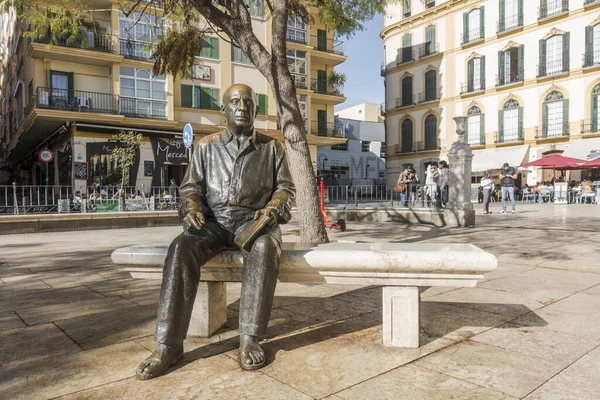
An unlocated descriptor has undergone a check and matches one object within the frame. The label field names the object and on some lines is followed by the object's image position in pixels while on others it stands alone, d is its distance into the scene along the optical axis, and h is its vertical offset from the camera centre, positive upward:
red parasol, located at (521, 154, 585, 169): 21.98 +1.16
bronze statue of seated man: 2.56 -0.20
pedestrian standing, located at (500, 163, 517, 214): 14.59 +0.07
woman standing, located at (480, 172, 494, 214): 15.05 -0.14
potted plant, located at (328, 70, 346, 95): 30.09 +7.30
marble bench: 2.75 -0.53
